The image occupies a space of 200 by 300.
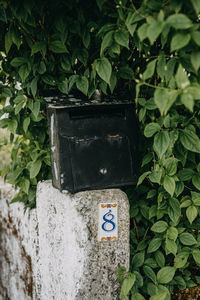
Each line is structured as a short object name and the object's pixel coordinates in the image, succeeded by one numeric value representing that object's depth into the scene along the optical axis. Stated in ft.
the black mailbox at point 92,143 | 6.06
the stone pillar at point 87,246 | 6.13
